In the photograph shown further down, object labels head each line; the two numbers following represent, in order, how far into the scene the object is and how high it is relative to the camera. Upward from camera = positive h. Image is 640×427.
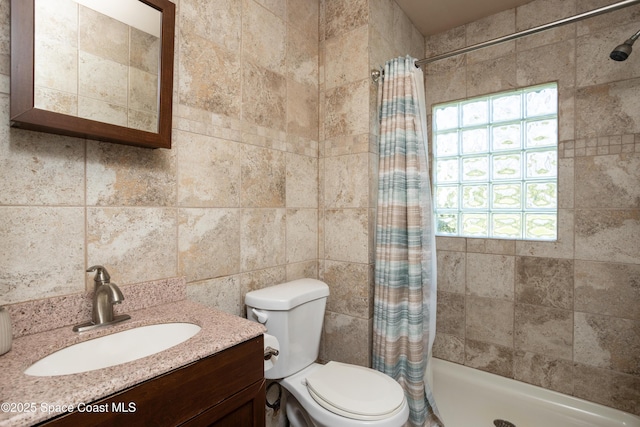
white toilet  1.18 -0.73
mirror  0.84 +0.45
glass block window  1.90 +0.34
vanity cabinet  0.64 -0.44
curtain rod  1.25 +0.86
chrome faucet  0.96 -0.27
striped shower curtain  1.66 -0.21
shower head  1.36 +0.73
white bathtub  1.64 -1.07
